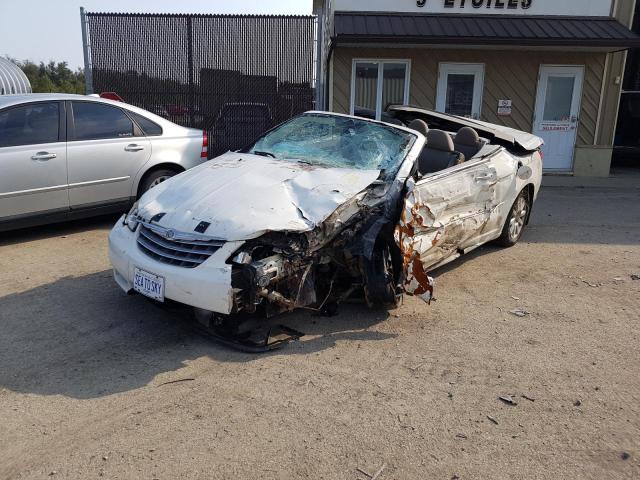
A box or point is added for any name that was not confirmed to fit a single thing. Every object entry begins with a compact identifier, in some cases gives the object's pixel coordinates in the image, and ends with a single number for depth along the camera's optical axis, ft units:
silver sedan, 20.02
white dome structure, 48.11
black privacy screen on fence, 38.83
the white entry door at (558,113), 40.83
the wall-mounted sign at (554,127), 41.63
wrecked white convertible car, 12.34
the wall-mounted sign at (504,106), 40.75
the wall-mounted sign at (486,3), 39.42
